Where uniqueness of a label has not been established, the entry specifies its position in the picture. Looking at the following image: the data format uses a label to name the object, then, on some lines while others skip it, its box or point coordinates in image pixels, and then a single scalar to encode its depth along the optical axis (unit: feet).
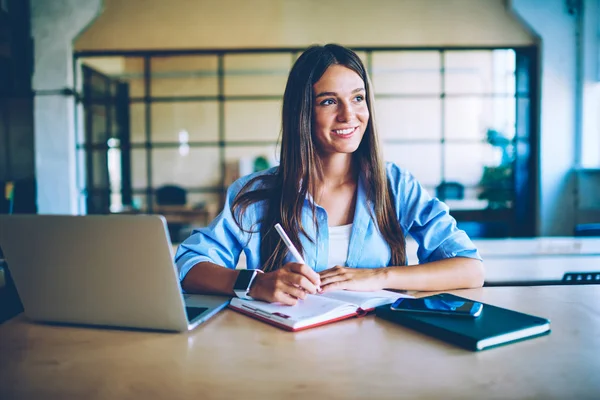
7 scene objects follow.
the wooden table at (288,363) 2.15
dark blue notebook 2.63
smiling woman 4.77
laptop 2.63
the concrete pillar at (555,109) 20.93
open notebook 3.04
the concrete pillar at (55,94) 21.13
